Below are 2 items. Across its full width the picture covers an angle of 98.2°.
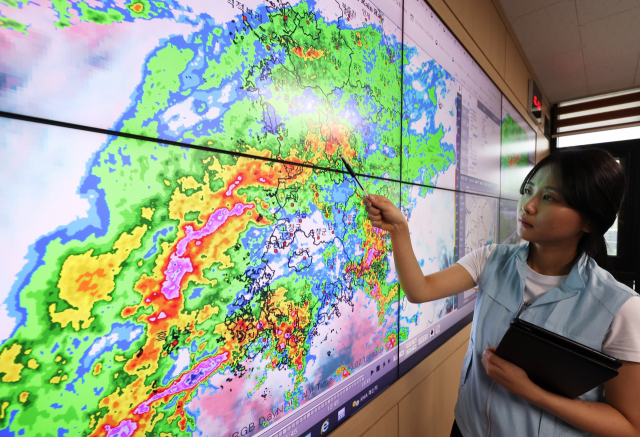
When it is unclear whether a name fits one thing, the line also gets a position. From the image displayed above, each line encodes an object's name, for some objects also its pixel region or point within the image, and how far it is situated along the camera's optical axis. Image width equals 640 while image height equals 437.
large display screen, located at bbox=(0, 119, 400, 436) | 0.39
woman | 0.70
